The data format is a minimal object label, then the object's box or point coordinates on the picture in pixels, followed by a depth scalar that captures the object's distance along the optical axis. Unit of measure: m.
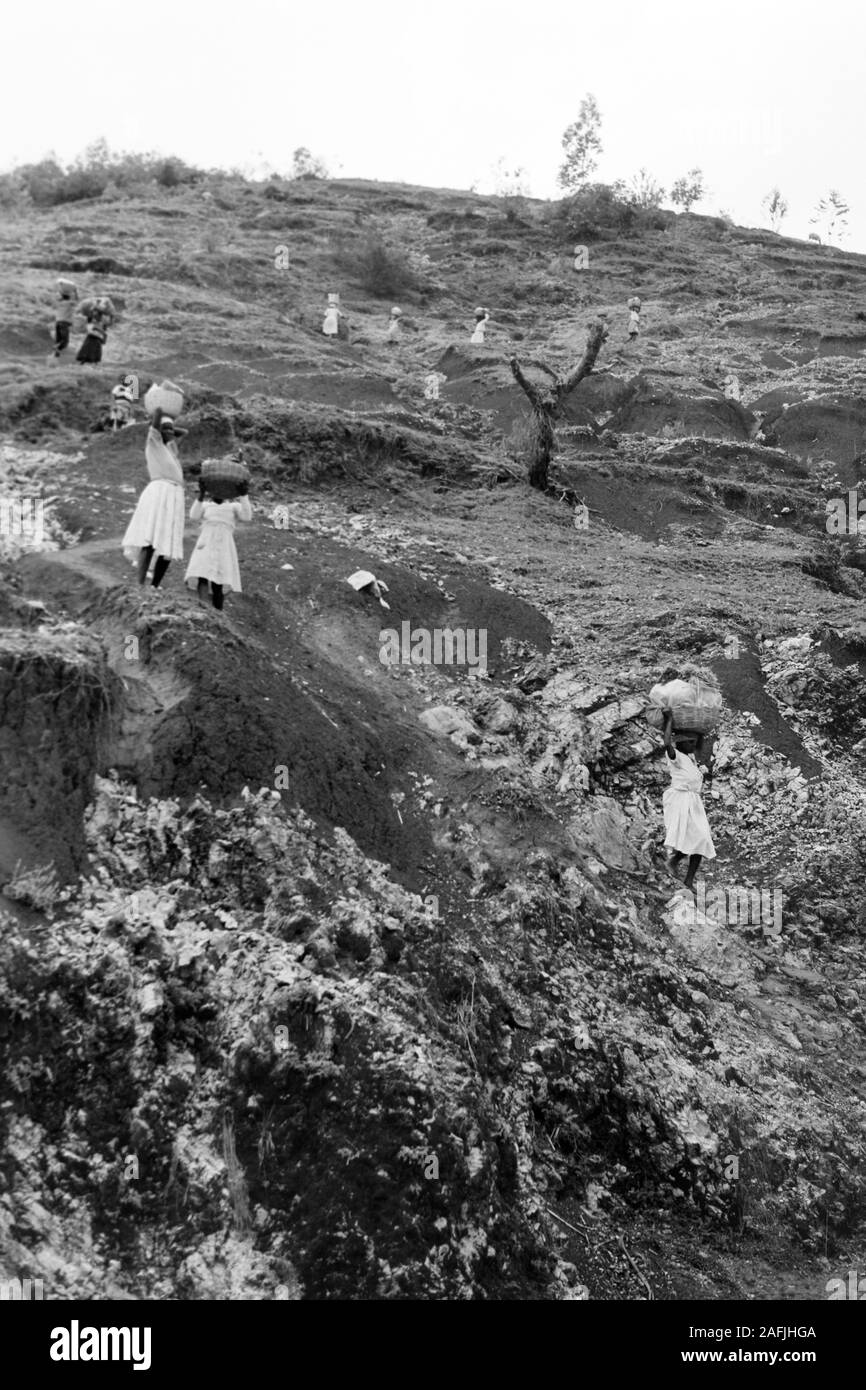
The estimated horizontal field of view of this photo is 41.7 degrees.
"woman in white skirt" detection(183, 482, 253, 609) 9.91
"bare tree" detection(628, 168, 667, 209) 46.13
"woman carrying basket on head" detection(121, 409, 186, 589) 9.81
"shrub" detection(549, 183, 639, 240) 40.97
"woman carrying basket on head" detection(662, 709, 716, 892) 9.44
